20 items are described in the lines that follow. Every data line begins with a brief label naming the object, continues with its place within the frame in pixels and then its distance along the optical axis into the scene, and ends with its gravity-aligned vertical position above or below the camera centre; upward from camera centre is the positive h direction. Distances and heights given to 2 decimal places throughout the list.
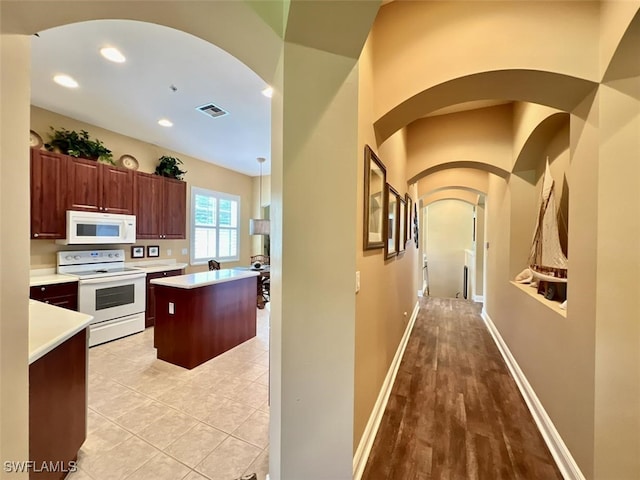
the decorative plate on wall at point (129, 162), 4.03 +1.18
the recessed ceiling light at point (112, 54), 2.19 +1.60
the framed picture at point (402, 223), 2.91 +0.17
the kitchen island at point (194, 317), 2.83 -0.96
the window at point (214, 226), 5.40 +0.22
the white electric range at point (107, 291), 3.29 -0.77
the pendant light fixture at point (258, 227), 4.79 +0.17
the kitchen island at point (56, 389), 1.23 -0.84
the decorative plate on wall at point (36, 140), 3.05 +1.15
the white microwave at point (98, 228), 3.27 +0.09
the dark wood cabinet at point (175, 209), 4.53 +0.49
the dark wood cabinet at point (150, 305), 4.01 -1.10
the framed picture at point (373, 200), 1.64 +0.27
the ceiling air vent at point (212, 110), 3.19 +1.63
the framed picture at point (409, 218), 3.61 +0.31
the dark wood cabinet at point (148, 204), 4.07 +0.51
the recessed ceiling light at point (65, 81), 2.61 +1.62
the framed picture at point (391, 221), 2.22 +0.16
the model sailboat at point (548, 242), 2.10 -0.03
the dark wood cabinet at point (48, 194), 2.98 +0.48
